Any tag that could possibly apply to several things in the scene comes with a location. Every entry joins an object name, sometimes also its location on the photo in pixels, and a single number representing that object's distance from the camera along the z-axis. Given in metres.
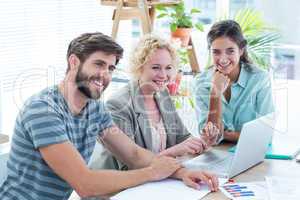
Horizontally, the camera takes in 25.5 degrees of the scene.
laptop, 2.25
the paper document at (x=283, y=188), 2.09
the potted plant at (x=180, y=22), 3.72
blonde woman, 2.59
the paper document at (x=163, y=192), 2.08
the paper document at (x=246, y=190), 2.09
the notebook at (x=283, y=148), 2.51
